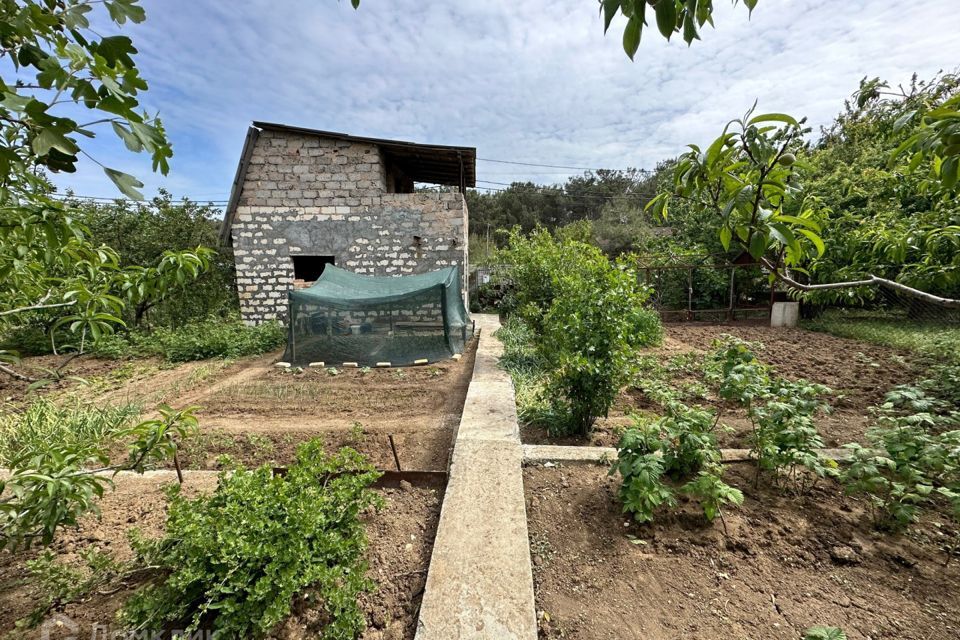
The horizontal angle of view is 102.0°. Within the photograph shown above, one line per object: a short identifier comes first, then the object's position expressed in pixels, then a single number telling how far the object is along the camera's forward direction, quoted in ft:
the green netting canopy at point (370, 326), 18.53
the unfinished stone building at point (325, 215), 25.03
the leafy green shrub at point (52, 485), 3.12
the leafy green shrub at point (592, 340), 9.07
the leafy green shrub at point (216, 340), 20.84
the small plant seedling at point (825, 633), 3.82
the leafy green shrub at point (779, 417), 6.09
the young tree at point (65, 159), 2.23
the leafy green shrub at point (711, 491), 5.34
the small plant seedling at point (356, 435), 9.90
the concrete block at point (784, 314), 29.40
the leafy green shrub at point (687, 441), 6.13
